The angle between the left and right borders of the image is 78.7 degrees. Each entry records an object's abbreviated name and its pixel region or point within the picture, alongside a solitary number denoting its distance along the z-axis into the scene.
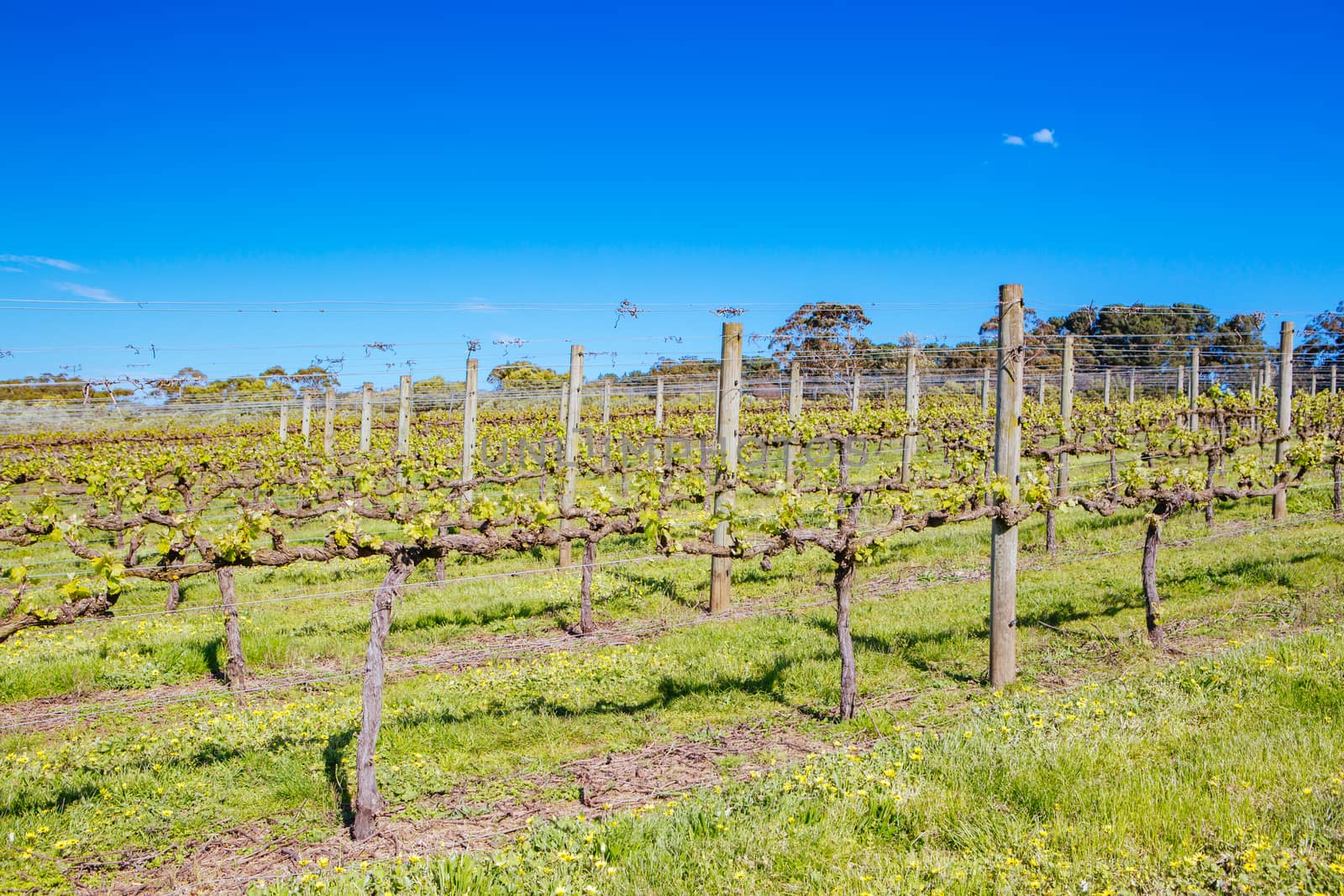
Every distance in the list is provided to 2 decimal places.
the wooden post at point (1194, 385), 19.51
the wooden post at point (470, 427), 12.94
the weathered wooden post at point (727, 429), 9.34
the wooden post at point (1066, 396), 13.55
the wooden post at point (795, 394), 18.64
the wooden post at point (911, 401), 15.79
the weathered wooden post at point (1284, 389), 13.90
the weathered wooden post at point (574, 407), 10.54
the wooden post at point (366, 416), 19.09
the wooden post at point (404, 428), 15.89
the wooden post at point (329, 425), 21.02
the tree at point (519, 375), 44.29
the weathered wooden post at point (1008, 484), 6.98
